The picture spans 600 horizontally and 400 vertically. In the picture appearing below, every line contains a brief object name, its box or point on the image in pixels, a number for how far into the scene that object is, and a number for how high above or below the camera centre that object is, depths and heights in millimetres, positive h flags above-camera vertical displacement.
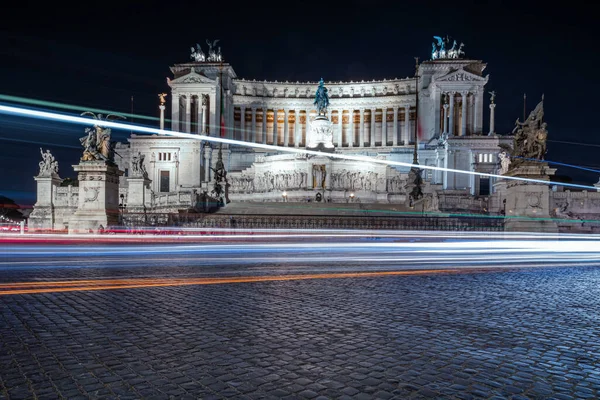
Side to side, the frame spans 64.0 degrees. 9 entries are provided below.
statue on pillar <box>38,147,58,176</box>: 40844 +2418
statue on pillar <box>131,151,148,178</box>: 40409 +2077
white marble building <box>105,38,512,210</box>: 62875 +11321
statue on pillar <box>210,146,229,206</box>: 43469 +796
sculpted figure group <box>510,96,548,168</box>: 23406 +2823
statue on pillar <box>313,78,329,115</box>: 67438 +13282
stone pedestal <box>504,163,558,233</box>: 22906 -294
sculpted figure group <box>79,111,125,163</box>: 24750 +2613
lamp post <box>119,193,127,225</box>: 27138 -1084
